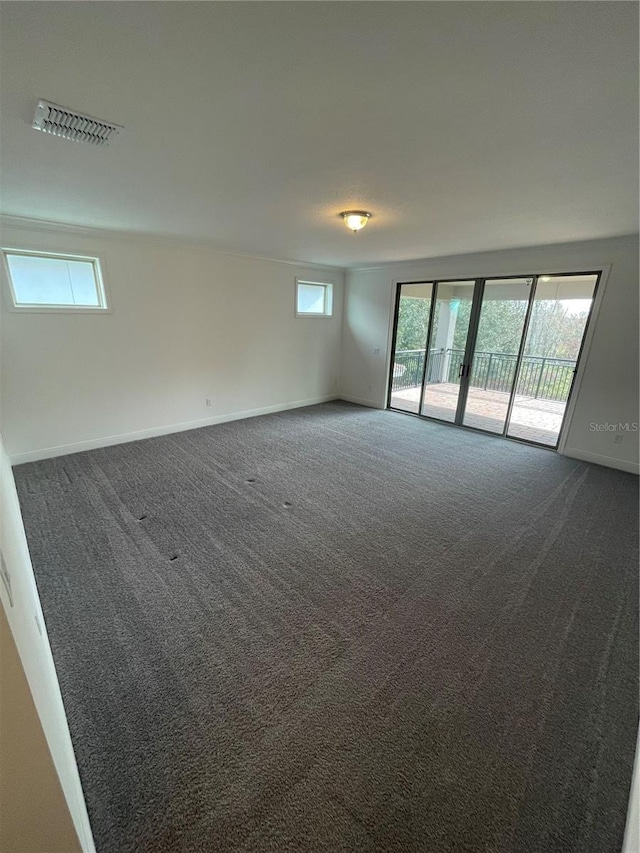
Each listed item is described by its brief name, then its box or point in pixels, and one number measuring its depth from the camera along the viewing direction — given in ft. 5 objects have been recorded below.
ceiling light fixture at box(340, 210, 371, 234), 9.25
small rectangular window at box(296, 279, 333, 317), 19.40
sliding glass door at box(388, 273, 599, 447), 14.10
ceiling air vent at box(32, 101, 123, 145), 4.98
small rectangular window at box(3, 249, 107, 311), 11.35
